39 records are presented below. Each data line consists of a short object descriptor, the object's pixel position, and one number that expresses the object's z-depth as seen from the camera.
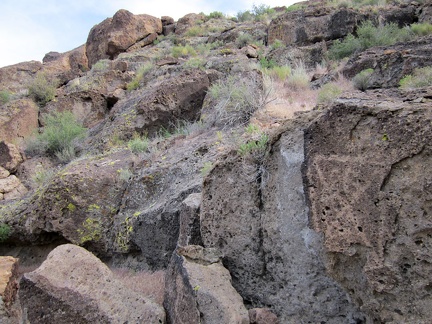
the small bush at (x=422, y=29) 10.84
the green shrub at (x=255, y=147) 4.17
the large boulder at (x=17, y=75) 19.77
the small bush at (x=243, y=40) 16.11
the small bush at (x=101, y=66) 17.45
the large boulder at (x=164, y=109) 9.07
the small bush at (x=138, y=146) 7.26
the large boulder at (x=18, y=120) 12.82
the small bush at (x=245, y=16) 23.40
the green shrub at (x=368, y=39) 11.26
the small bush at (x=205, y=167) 5.09
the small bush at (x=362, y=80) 7.63
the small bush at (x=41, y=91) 15.07
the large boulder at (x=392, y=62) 7.19
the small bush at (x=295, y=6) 18.73
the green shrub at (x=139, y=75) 13.72
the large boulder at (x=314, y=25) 13.64
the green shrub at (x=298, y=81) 8.65
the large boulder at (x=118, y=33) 21.00
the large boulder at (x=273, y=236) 3.42
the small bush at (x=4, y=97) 16.27
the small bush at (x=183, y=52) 16.33
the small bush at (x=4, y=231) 6.65
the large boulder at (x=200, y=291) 3.34
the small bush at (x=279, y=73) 9.24
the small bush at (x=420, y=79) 4.97
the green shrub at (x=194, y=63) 12.56
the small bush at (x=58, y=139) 10.73
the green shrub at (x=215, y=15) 24.25
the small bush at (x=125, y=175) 6.36
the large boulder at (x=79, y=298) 3.64
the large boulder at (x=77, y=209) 5.99
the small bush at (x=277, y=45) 14.09
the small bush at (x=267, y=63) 11.53
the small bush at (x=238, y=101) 6.61
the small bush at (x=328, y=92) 6.27
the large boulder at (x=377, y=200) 2.69
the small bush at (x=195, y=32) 21.11
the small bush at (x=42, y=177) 7.96
